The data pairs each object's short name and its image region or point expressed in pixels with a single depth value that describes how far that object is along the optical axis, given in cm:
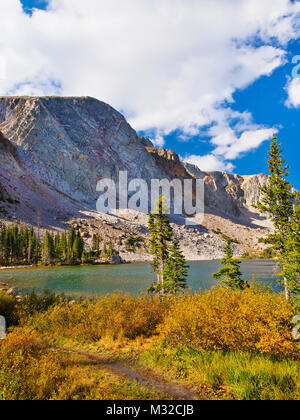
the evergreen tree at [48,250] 8181
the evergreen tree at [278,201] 2269
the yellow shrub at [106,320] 1240
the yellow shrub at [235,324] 787
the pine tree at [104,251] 9289
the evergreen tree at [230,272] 2574
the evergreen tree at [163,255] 2716
